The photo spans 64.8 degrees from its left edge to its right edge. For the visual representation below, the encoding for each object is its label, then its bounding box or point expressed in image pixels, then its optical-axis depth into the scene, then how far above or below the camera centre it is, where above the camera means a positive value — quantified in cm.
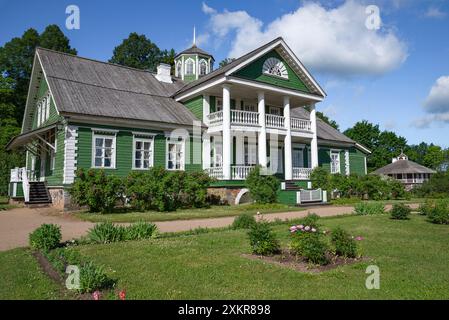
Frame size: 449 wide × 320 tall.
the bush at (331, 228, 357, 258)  695 -108
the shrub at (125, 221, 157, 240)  927 -109
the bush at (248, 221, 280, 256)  723 -106
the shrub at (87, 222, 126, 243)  871 -108
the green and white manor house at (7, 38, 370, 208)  1919 +402
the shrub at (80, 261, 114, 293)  486 -123
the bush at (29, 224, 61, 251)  797 -107
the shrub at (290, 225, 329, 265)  646 -103
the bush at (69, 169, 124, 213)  1512 +1
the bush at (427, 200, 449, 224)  1245 -90
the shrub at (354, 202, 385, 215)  1524 -86
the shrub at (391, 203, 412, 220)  1327 -87
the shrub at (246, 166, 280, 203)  1914 +19
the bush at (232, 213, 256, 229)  1122 -104
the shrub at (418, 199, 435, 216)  1382 -72
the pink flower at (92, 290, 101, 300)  444 -136
